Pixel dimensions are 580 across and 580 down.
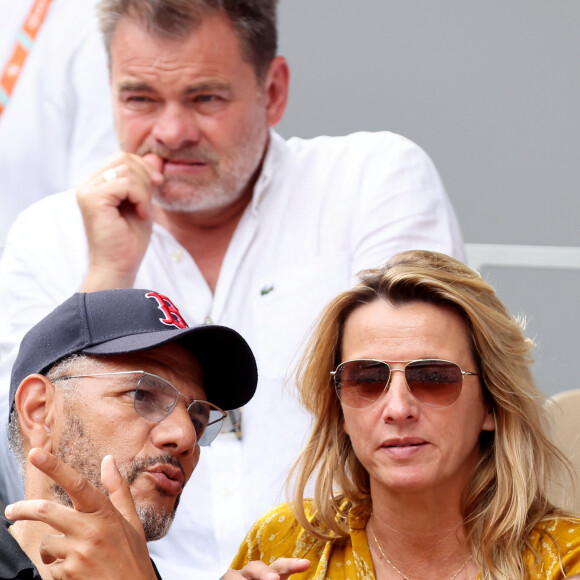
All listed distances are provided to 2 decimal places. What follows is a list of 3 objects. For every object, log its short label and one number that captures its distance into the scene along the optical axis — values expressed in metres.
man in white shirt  10.11
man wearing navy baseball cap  9.57
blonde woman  9.64
